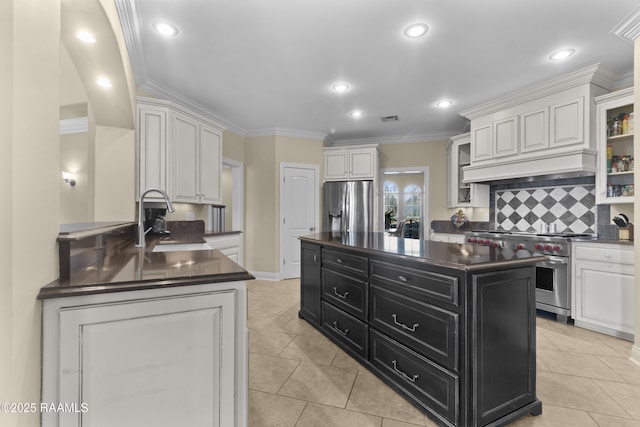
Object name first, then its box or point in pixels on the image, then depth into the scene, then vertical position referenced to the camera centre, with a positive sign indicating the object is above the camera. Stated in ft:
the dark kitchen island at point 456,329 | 4.83 -2.15
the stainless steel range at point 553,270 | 9.92 -1.98
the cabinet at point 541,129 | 9.70 +3.11
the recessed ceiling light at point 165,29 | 7.45 +4.75
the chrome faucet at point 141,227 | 6.51 -0.36
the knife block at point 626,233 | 9.22 -0.63
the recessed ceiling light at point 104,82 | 7.85 +3.48
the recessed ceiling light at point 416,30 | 7.48 +4.75
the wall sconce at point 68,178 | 11.36 +1.29
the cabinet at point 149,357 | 3.09 -1.67
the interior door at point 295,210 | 16.74 +0.11
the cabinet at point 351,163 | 16.88 +2.88
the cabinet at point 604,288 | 8.61 -2.31
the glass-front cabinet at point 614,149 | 9.40 +2.15
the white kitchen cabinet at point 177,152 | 10.26 +2.25
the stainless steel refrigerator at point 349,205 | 16.69 +0.40
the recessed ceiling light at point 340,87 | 11.01 +4.77
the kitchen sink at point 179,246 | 7.04 -0.89
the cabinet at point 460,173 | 14.69 +2.11
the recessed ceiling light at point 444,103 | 12.48 +4.74
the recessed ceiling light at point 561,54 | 8.63 +4.76
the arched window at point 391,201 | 30.94 +1.19
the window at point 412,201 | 30.25 +1.12
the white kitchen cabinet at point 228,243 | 11.41 -1.31
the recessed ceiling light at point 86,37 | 6.03 +3.66
